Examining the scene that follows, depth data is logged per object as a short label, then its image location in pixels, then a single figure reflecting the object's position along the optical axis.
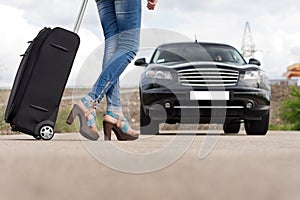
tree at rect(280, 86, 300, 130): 15.60
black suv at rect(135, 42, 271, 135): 8.09
